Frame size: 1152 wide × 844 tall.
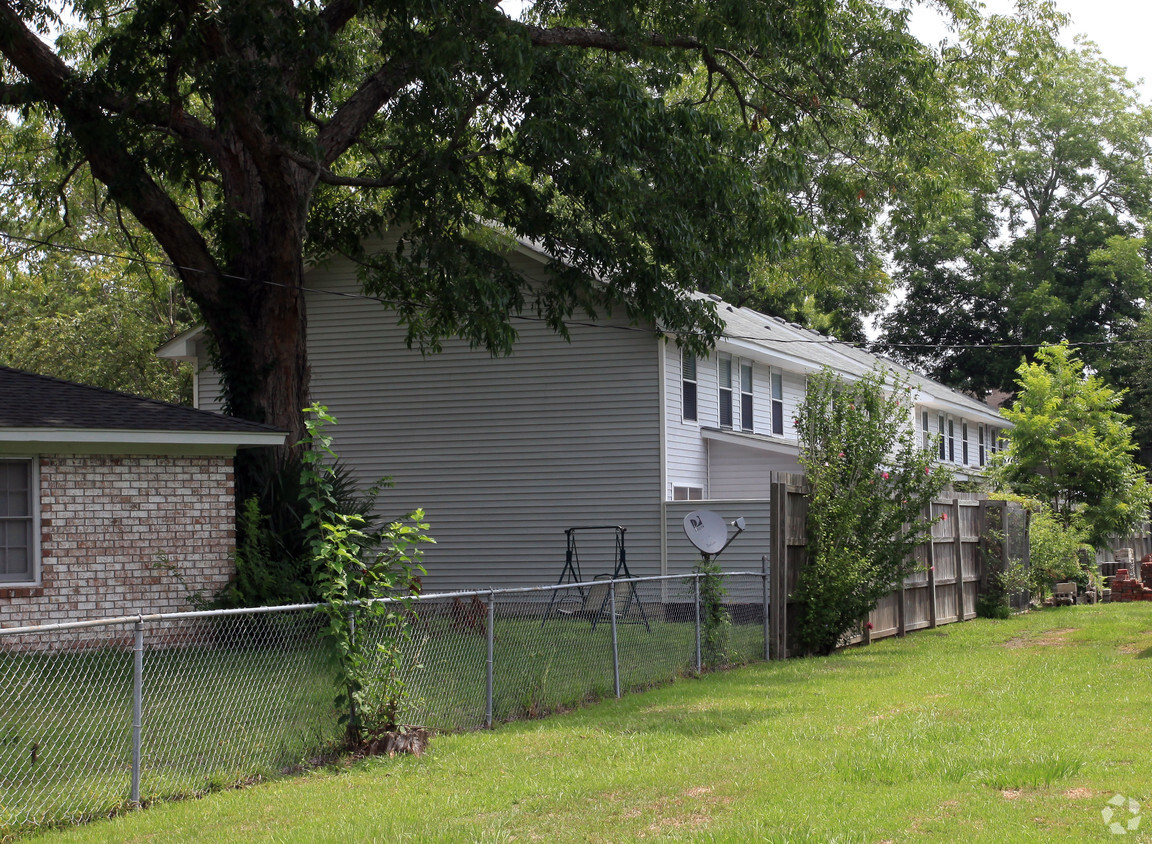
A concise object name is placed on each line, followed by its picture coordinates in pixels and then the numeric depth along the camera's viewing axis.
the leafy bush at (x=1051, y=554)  22.83
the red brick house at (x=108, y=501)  14.93
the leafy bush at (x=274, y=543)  16.09
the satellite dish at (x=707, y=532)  15.30
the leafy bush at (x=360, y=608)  8.57
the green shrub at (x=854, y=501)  14.67
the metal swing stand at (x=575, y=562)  20.27
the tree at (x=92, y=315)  29.69
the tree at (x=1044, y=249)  50.22
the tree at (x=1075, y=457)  27.77
